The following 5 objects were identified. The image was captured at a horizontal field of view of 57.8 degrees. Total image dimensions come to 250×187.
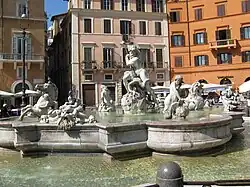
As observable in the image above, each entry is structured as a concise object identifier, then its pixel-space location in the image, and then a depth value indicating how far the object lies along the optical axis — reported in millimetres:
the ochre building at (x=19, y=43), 20678
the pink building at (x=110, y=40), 22781
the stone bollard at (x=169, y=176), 2615
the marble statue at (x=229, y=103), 8933
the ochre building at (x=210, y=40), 23002
